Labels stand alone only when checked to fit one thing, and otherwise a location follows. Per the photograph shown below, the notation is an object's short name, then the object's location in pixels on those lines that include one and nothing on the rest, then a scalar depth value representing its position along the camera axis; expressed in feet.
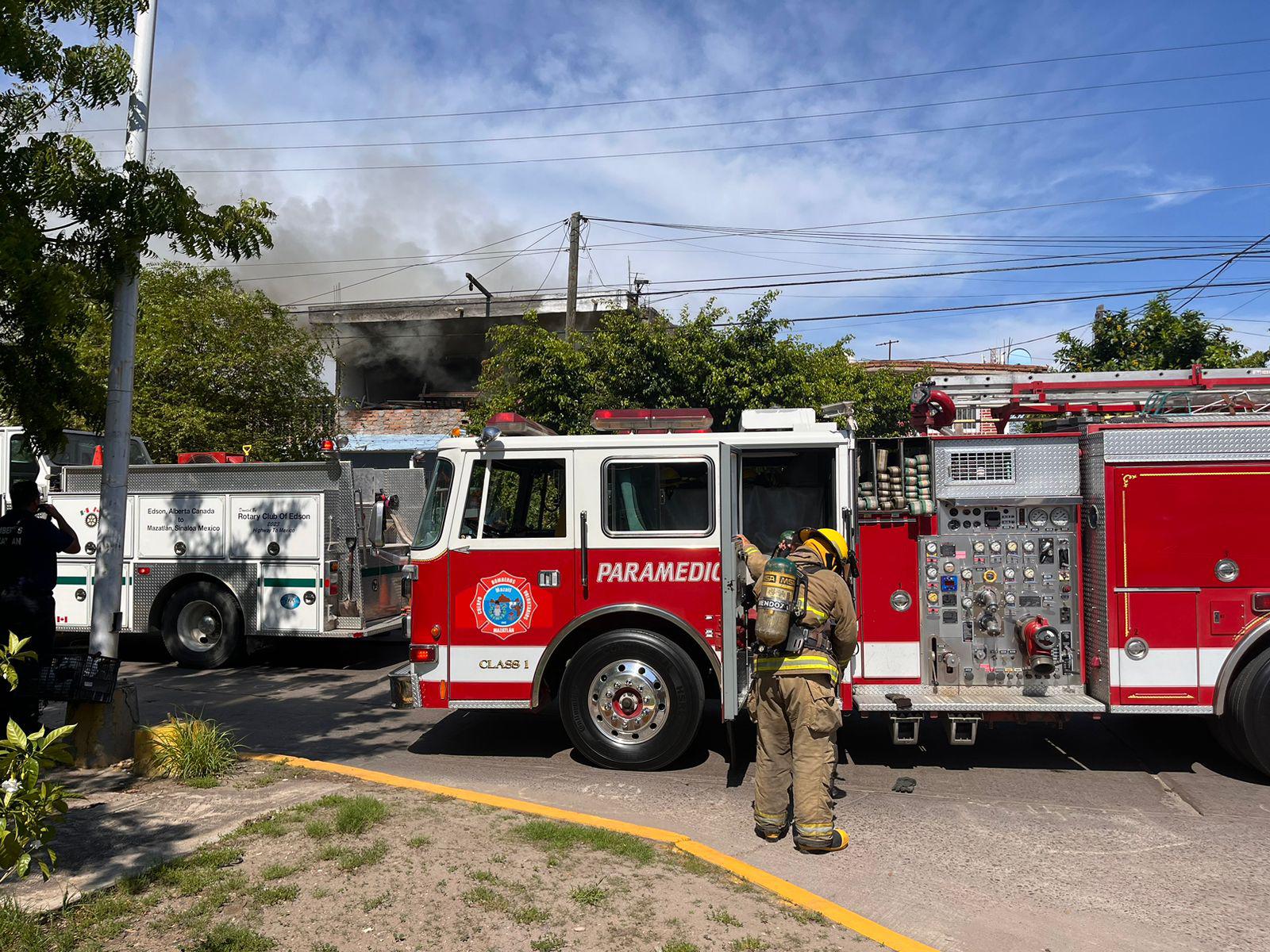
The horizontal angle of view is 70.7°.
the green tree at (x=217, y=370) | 49.44
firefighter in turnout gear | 16.12
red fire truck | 19.19
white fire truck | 32.19
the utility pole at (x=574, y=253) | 60.54
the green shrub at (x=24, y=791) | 10.03
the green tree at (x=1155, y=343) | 46.78
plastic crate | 18.69
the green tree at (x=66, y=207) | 17.92
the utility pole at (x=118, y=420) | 19.67
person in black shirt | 20.51
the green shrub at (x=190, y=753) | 17.89
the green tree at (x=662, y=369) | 46.01
